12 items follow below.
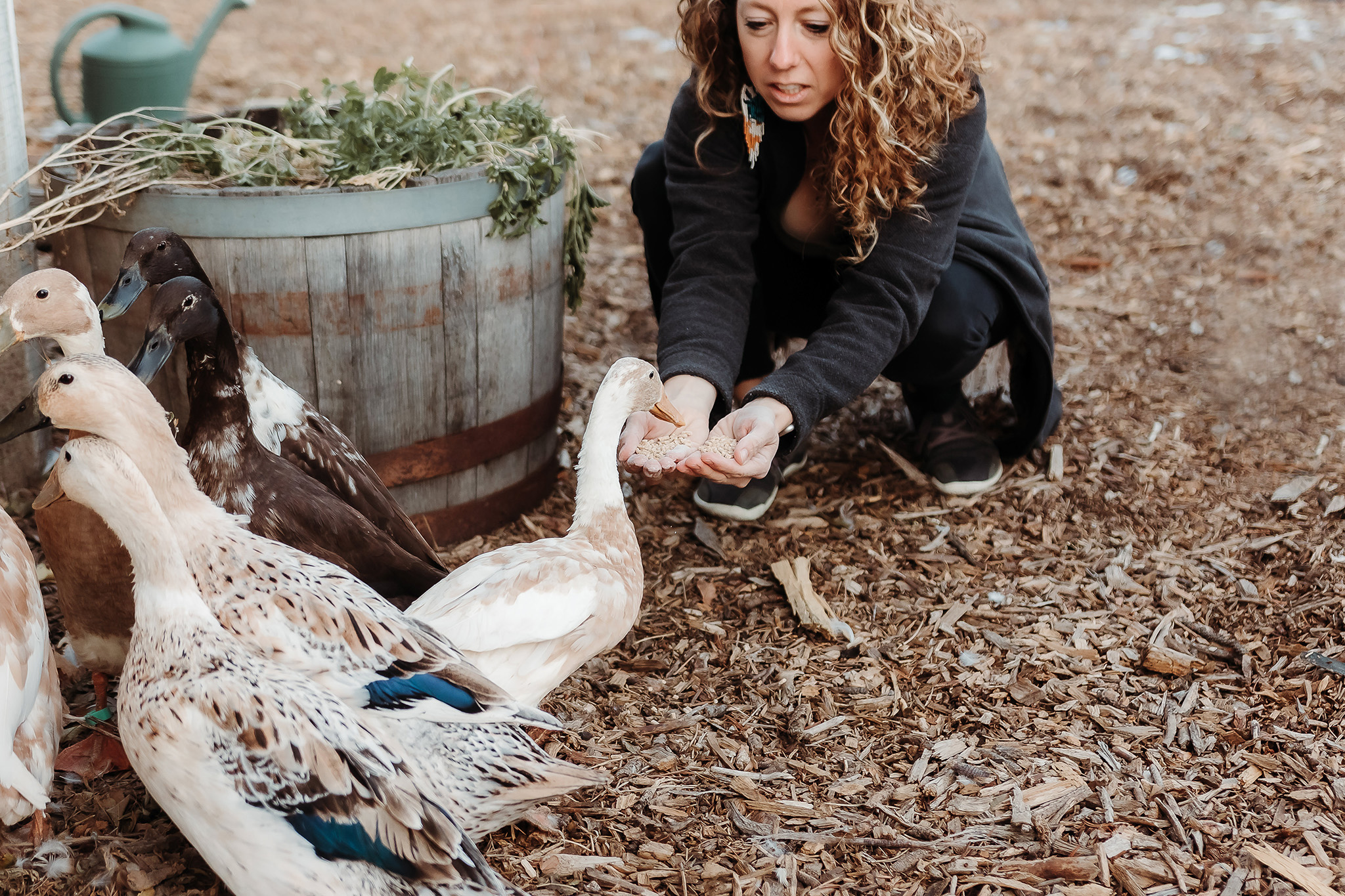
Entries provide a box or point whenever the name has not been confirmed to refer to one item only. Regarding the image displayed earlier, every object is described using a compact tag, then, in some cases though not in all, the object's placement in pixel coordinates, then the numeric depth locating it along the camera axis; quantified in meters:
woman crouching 2.73
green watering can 3.83
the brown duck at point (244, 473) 2.34
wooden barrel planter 2.55
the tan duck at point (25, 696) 1.90
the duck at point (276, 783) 1.68
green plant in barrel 2.64
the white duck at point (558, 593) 2.12
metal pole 2.84
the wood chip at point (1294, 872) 2.04
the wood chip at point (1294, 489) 3.31
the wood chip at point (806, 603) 2.84
